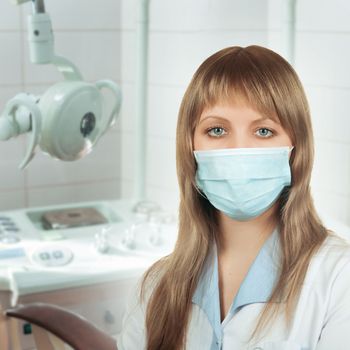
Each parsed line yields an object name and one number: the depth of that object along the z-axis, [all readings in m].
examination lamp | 1.79
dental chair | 1.50
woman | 1.23
